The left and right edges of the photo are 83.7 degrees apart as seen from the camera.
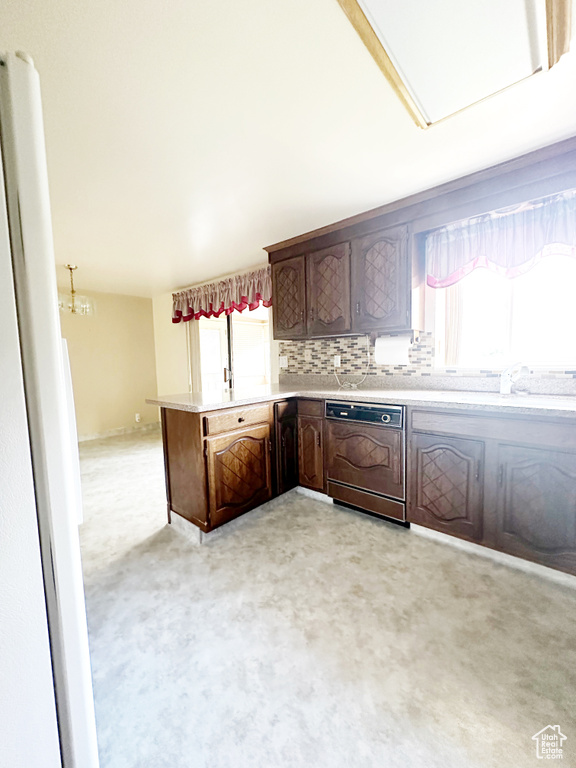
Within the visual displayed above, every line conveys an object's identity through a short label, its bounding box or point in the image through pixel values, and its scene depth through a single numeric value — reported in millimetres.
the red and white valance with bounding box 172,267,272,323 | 3683
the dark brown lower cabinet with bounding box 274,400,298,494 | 2553
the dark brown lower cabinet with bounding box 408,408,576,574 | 1619
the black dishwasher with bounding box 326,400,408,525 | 2186
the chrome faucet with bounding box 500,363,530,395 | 2061
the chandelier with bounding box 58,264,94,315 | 4386
